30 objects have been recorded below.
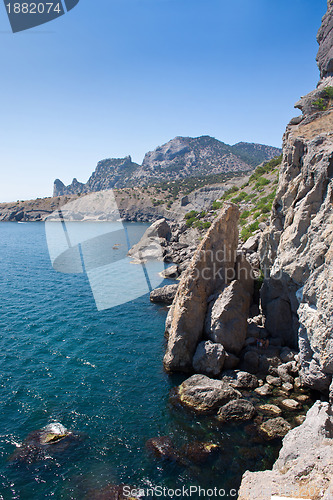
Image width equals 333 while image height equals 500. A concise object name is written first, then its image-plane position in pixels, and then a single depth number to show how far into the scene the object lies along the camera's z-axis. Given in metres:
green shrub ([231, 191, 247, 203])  80.81
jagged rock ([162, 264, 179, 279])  52.28
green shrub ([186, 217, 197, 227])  87.07
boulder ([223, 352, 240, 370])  23.47
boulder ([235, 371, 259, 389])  21.84
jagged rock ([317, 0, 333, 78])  46.36
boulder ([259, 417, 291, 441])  17.52
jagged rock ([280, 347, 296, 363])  23.94
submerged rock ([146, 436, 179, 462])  16.50
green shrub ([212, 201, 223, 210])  94.01
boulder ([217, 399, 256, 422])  18.85
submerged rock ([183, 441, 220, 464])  16.25
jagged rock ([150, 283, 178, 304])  40.47
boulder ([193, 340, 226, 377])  22.81
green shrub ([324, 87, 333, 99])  27.94
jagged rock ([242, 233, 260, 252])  38.47
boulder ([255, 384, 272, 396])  21.03
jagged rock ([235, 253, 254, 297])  27.94
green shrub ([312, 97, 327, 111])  27.56
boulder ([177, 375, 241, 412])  19.92
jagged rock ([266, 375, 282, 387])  21.85
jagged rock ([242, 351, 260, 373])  23.53
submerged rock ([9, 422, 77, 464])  16.53
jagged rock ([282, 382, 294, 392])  21.19
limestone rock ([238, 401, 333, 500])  10.08
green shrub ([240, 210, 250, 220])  62.34
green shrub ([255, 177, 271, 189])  77.95
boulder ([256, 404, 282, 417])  19.27
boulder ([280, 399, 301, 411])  19.53
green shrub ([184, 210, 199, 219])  96.40
